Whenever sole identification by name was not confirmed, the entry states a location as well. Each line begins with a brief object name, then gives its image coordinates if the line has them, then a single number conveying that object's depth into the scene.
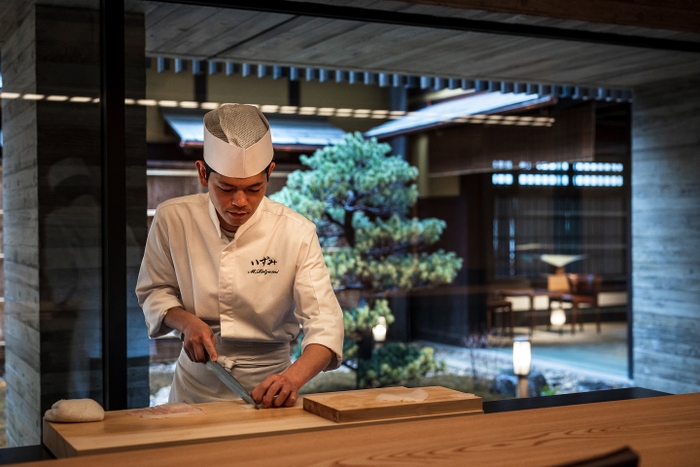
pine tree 3.90
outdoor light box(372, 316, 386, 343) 3.99
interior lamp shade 4.30
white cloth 1.49
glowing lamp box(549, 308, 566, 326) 4.35
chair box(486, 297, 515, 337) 4.16
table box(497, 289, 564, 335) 4.20
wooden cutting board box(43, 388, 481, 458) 1.36
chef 1.99
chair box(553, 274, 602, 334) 4.40
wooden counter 1.27
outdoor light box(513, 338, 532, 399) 4.21
